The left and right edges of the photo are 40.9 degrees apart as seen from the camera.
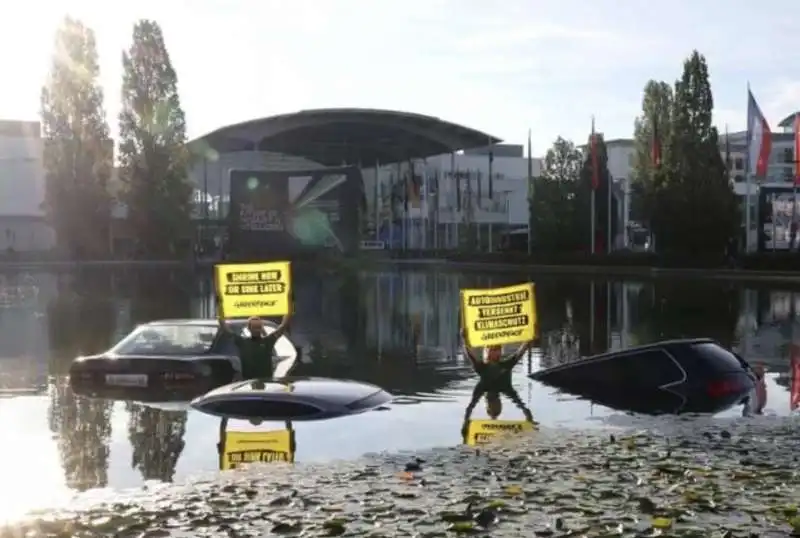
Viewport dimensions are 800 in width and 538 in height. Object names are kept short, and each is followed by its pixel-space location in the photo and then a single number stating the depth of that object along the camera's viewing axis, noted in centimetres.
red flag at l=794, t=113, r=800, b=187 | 5428
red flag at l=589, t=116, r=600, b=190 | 6681
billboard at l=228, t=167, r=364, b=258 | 7175
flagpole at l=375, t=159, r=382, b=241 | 8919
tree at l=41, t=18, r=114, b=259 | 7512
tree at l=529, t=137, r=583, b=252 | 7188
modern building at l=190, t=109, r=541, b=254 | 7231
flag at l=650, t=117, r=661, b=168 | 6419
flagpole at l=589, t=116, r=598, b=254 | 6694
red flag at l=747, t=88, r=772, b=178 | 5553
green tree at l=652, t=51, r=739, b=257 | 6169
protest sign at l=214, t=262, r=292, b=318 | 1521
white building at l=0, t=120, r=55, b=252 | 9169
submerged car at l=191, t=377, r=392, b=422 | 1278
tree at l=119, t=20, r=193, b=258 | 7625
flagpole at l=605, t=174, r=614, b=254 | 7119
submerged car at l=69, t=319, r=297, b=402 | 1455
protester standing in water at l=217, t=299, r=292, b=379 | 1437
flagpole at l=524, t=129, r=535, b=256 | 7294
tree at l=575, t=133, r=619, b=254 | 7100
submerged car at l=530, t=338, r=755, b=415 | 1445
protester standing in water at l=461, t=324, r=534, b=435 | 1577
